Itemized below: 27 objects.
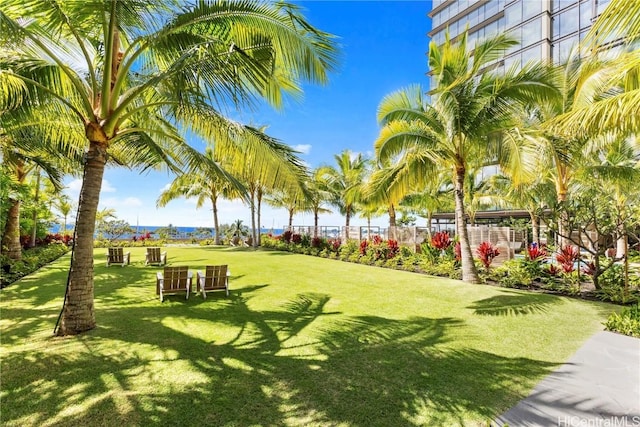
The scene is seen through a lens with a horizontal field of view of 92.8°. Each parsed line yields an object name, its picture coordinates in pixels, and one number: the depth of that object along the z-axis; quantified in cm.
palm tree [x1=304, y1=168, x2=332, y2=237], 2420
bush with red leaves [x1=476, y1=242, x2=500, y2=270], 1023
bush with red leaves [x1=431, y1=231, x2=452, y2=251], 1235
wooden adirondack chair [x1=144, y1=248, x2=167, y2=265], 1319
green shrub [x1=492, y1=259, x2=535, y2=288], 929
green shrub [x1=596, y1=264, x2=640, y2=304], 729
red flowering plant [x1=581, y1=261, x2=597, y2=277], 834
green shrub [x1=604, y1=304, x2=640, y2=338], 525
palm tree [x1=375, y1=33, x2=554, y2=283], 823
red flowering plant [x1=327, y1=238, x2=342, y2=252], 1862
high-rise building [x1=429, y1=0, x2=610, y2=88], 2447
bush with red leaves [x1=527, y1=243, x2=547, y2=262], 963
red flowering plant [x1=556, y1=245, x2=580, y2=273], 883
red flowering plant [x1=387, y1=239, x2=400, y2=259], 1439
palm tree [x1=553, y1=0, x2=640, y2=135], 267
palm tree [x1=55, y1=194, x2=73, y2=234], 2331
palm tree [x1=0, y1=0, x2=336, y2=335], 434
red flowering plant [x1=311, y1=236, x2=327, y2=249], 1983
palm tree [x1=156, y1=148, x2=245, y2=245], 2711
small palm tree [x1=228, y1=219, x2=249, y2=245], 2969
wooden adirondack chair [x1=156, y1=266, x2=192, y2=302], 724
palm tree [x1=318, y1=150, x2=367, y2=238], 2645
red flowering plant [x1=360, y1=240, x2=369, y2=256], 1569
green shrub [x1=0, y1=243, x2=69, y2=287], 942
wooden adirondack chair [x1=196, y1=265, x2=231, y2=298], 786
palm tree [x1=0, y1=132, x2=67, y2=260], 798
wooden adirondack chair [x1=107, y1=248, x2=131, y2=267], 1257
